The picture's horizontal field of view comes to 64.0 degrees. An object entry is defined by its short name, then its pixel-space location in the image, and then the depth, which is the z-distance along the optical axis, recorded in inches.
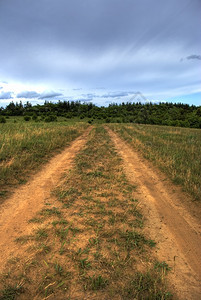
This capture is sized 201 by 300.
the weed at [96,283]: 76.1
